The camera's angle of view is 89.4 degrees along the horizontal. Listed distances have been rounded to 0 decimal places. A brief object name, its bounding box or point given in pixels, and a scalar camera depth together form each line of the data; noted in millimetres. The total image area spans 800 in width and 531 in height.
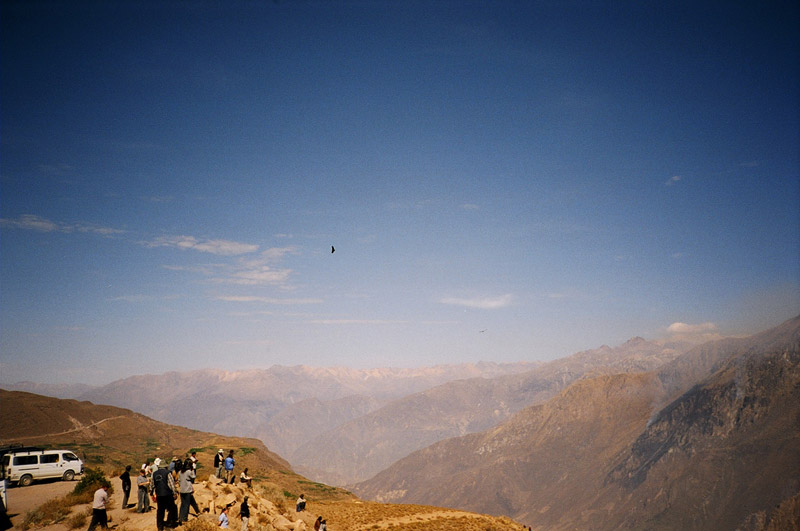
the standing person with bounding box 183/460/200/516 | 18772
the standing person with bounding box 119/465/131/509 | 21250
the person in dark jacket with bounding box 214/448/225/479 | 27938
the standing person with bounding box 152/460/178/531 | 17094
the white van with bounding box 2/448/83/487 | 28047
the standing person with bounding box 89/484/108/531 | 17188
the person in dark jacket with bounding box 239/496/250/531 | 20188
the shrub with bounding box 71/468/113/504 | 22019
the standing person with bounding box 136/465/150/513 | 20562
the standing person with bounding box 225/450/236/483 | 27906
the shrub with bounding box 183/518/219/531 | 17622
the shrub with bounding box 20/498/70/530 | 18500
